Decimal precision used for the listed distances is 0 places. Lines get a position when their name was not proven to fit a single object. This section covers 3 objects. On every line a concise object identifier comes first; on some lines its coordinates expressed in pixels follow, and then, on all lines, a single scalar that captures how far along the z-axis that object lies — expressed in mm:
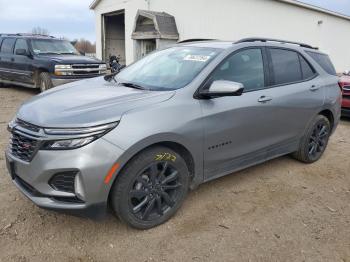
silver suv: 2672
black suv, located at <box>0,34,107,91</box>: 9516
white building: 16062
